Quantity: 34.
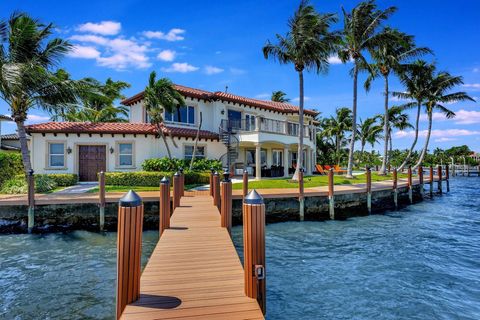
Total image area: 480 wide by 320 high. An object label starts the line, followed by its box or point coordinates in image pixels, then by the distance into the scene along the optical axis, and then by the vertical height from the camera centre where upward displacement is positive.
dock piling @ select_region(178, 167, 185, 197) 12.78 -0.94
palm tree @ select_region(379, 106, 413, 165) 34.91 +5.59
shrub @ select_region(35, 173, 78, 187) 17.19 -0.75
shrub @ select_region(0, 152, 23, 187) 16.48 +0.08
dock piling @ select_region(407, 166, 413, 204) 20.41 -1.56
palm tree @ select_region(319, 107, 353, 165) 40.97 +5.36
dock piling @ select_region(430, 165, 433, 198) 24.93 -1.50
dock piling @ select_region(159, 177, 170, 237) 8.08 -1.15
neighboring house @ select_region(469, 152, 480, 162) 91.66 +2.73
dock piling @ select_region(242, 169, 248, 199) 13.40 -0.84
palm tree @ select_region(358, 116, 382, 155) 41.04 +4.74
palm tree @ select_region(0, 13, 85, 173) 14.52 +4.79
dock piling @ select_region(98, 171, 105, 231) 11.91 -1.55
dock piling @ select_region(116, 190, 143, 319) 3.71 -1.04
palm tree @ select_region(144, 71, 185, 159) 18.52 +4.40
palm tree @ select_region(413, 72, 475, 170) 28.88 +7.04
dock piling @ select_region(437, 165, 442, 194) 26.58 -1.12
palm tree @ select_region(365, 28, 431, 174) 25.92 +9.68
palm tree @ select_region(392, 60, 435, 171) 28.78 +8.46
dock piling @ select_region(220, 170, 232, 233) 8.34 -1.12
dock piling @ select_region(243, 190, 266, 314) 4.09 -1.18
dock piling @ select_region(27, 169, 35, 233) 11.47 -1.66
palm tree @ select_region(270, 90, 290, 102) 46.09 +10.91
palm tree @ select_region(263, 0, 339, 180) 18.81 +8.07
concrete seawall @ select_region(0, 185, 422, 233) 11.89 -2.18
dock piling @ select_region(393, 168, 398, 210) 18.41 -1.74
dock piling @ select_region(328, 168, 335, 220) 14.65 -1.85
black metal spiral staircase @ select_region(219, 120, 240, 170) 22.36 +1.80
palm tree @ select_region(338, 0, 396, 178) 21.67 +10.14
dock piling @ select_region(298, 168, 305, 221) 14.10 -1.62
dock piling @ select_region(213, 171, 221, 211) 11.41 -0.96
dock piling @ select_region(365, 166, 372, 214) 16.23 -1.67
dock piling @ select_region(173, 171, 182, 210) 11.12 -0.97
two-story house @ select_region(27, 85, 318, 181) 18.97 +1.93
